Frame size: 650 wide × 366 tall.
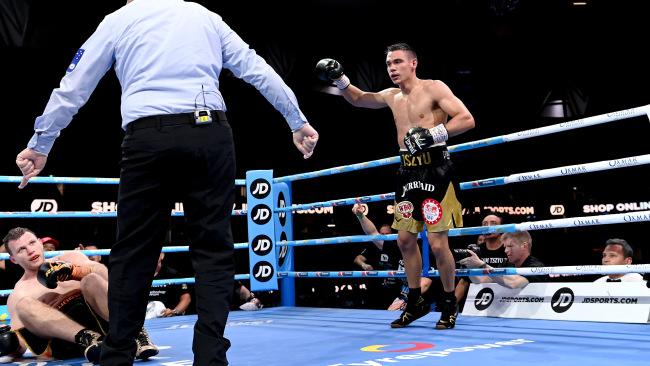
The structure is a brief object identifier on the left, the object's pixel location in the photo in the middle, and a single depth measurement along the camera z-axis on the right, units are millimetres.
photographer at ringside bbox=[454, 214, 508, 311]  4230
